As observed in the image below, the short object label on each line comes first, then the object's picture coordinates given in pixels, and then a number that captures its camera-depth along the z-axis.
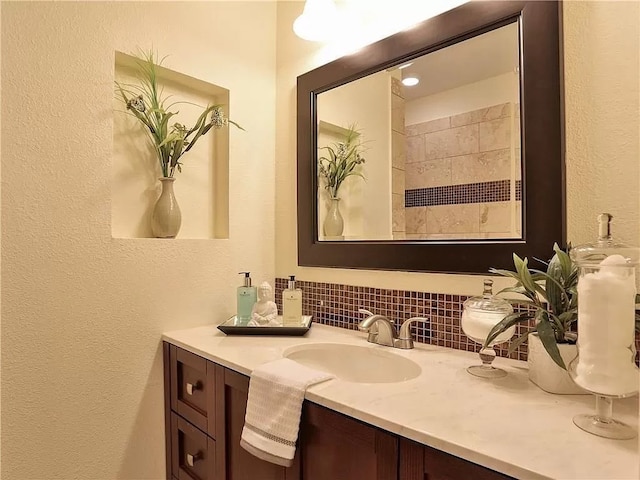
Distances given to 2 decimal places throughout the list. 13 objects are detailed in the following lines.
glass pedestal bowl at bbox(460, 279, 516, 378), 0.93
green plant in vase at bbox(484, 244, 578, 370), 0.82
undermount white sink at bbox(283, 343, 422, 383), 1.14
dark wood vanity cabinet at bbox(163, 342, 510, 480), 0.69
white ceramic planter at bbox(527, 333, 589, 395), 0.81
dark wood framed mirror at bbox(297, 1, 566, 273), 0.99
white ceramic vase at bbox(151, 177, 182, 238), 1.40
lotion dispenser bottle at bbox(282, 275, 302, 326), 1.41
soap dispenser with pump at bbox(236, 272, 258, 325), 1.47
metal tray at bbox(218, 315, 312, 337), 1.36
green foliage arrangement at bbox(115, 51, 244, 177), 1.37
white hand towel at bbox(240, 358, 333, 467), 0.87
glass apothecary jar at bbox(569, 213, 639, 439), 0.63
